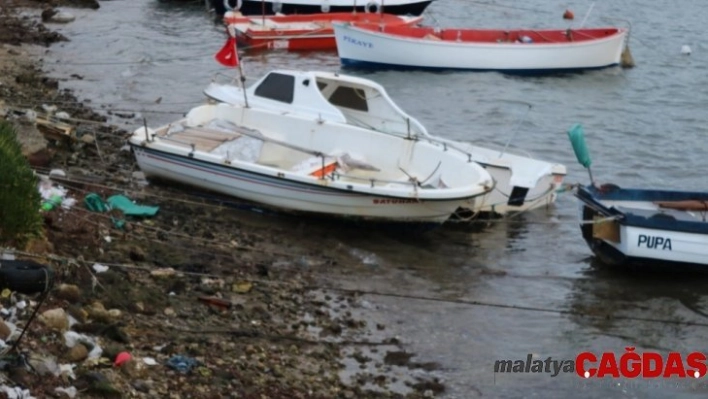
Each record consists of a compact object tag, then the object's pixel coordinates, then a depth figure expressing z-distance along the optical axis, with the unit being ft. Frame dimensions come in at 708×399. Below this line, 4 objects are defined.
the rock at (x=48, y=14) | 118.93
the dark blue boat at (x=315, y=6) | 124.77
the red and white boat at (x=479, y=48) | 103.86
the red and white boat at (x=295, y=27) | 112.57
